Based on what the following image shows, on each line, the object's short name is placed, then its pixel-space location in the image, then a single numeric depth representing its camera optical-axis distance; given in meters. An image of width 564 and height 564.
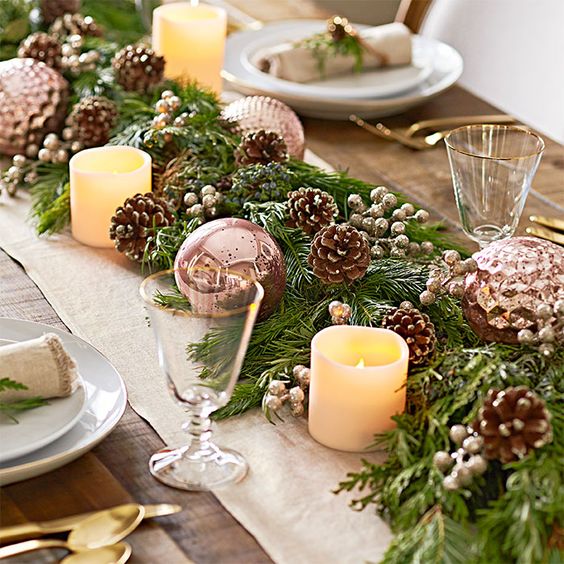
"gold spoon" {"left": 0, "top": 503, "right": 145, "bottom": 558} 1.32
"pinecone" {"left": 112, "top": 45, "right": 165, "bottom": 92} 1.91
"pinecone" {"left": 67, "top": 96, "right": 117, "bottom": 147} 1.84
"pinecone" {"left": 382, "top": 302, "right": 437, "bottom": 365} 1.46
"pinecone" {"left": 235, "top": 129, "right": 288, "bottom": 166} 1.72
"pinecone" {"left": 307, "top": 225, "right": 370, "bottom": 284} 1.53
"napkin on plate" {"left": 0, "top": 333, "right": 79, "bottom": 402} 1.41
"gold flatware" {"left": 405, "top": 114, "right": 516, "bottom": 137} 2.00
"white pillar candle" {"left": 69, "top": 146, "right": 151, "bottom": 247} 1.71
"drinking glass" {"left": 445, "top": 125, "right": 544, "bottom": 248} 1.61
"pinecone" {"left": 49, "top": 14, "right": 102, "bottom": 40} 2.06
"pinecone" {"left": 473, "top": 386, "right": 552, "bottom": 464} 1.34
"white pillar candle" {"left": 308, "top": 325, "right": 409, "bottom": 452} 1.41
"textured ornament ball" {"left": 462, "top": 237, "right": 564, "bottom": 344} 1.48
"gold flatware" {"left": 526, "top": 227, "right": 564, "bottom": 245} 1.74
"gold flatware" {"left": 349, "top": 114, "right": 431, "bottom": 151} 1.96
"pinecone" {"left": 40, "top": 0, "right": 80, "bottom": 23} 2.11
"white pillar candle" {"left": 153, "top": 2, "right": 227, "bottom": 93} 2.01
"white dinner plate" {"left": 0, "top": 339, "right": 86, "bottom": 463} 1.38
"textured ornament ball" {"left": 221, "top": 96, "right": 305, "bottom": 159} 1.82
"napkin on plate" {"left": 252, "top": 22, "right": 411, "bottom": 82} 2.02
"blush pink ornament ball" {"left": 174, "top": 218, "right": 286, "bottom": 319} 1.55
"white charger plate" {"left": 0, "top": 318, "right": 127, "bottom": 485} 1.38
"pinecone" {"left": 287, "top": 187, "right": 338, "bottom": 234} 1.61
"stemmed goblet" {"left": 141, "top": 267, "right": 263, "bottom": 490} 1.36
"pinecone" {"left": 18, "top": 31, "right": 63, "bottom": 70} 1.96
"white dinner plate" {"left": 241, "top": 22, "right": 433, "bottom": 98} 2.01
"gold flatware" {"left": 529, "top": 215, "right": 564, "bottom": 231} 1.76
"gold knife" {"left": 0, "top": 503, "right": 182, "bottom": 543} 1.33
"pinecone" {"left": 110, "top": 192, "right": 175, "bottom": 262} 1.66
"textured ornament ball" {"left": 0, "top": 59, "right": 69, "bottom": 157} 1.87
